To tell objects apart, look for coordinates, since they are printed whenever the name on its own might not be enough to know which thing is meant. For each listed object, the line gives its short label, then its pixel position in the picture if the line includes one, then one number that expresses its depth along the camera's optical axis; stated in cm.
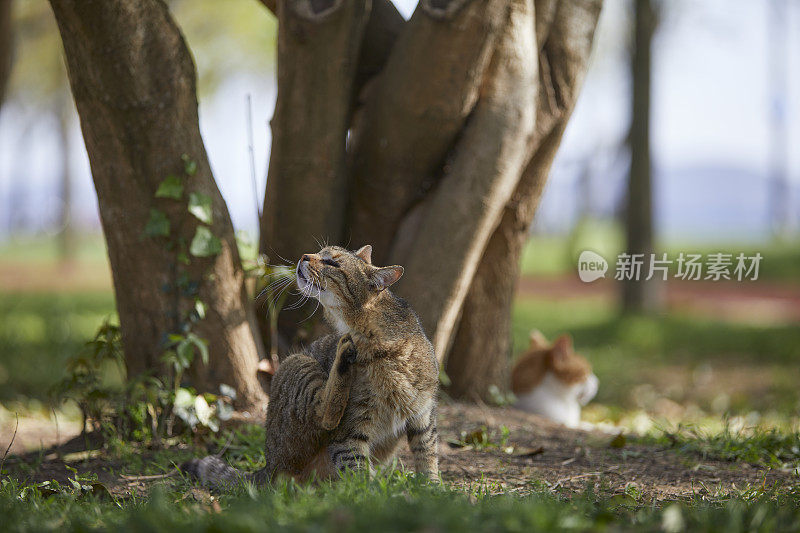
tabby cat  587
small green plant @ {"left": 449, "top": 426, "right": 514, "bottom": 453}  767
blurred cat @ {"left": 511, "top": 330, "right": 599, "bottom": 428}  1053
